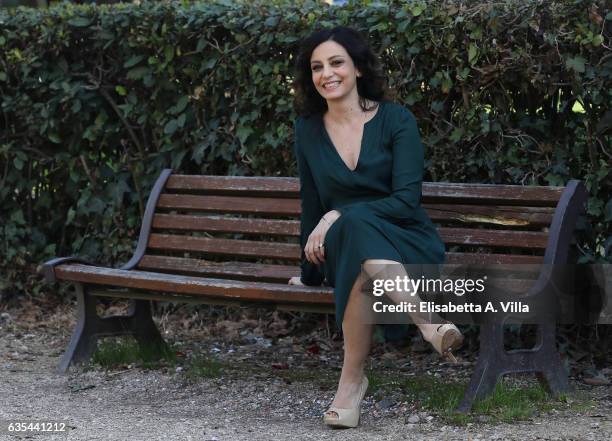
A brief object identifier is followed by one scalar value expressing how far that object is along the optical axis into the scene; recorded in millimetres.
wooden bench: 4393
